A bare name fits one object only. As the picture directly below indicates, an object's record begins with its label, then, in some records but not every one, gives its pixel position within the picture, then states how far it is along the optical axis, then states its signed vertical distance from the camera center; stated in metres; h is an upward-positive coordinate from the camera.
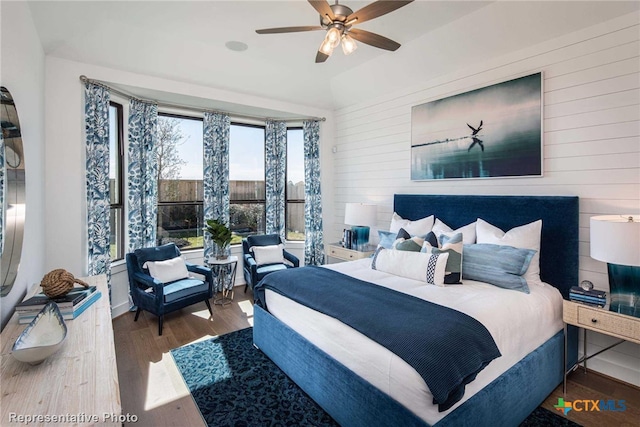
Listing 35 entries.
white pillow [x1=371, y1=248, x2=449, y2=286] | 2.73 -0.53
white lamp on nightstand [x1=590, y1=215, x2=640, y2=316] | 2.05 -0.31
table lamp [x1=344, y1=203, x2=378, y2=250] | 4.46 -0.09
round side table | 4.48 -1.08
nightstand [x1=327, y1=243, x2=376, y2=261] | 4.50 -0.66
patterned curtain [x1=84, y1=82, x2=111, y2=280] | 3.48 +0.37
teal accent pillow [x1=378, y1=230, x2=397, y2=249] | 3.77 -0.38
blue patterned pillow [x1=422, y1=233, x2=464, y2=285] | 2.74 -0.40
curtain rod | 3.49 +1.50
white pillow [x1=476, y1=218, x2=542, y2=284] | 2.80 -0.29
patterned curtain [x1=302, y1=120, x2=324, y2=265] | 5.44 +0.27
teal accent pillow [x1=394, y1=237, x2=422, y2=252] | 3.12 -0.38
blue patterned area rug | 2.18 -1.46
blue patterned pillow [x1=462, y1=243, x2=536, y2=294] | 2.60 -0.49
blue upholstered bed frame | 1.74 -1.07
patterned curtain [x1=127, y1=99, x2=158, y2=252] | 4.07 +0.45
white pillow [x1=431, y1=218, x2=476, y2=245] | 3.25 -0.26
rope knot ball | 1.95 -0.48
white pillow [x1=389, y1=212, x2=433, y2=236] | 3.79 -0.22
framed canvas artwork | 3.09 +0.85
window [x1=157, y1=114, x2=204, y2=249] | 4.62 +0.42
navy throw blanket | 1.56 -0.71
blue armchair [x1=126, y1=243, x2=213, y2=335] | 3.44 -0.93
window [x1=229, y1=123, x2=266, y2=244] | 5.28 +0.49
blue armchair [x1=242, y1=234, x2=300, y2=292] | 4.39 -0.80
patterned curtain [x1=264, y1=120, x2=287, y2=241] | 5.39 +0.62
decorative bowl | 1.29 -0.60
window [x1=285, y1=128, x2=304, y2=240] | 5.68 +0.43
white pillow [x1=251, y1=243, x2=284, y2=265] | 4.63 -0.69
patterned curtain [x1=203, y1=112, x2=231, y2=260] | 4.78 +0.63
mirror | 1.70 +0.08
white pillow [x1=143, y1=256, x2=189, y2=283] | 3.70 -0.74
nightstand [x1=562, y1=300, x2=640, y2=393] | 2.12 -0.82
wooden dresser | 1.08 -0.70
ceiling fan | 2.16 +1.40
